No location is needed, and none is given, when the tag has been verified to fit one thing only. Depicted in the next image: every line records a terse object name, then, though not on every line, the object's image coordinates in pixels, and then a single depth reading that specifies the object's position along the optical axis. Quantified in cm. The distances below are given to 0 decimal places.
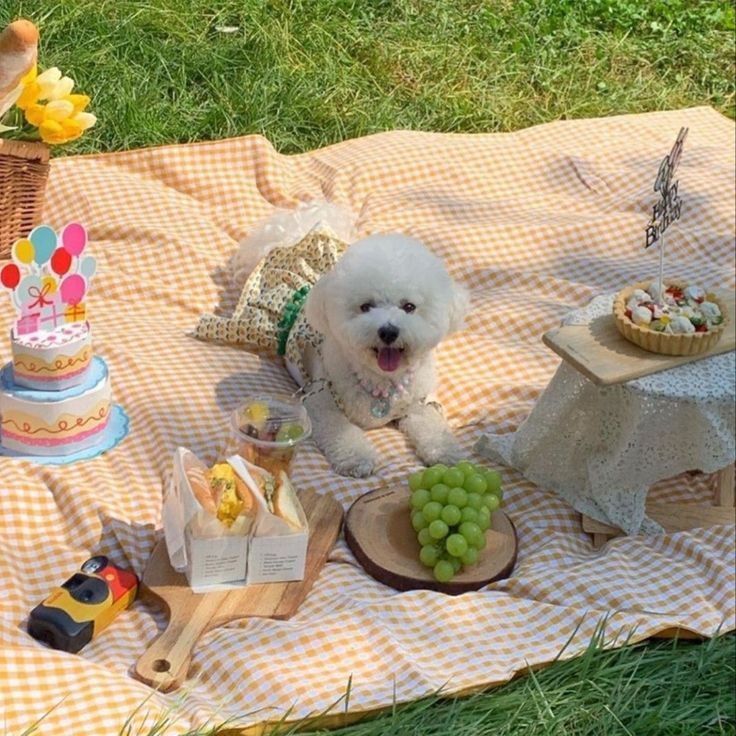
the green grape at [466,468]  294
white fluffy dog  304
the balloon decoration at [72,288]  299
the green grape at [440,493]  288
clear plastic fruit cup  287
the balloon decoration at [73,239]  299
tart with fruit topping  297
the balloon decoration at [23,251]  291
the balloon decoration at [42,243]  293
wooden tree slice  282
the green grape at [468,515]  284
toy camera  252
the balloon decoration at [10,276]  289
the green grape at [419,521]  287
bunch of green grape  280
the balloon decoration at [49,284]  296
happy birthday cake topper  299
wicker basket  387
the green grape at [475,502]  287
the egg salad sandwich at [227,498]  264
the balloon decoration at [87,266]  302
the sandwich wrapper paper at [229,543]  263
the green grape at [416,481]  296
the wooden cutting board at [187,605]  247
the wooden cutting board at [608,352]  291
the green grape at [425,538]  285
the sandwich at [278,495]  268
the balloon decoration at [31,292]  293
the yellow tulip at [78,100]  389
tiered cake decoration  295
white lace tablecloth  295
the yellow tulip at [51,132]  384
